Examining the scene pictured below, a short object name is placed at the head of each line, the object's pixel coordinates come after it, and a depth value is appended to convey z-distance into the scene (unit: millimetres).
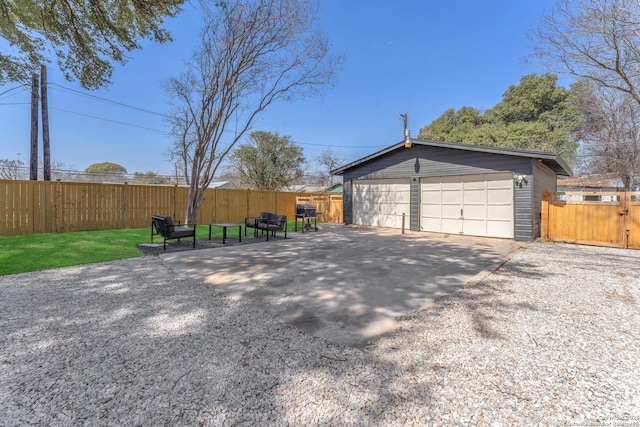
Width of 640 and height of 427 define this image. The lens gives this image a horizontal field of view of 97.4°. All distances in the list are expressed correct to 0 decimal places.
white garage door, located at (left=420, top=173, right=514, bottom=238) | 9203
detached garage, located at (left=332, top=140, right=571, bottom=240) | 8781
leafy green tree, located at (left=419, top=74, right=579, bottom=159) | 20312
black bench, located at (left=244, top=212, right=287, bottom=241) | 8375
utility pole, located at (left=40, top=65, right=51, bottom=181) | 9391
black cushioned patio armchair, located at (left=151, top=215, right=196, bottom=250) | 6625
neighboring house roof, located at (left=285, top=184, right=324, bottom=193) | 26506
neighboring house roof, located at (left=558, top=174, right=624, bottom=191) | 18500
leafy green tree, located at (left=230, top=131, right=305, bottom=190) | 19953
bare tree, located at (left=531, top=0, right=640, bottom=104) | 7445
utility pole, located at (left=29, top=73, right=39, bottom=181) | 9305
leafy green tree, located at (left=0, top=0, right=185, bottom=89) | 5957
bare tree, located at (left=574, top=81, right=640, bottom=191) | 14008
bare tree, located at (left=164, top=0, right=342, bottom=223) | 8953
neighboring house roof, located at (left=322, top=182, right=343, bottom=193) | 25000
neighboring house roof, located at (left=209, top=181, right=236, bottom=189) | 26628
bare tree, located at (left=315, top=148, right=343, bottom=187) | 26812
